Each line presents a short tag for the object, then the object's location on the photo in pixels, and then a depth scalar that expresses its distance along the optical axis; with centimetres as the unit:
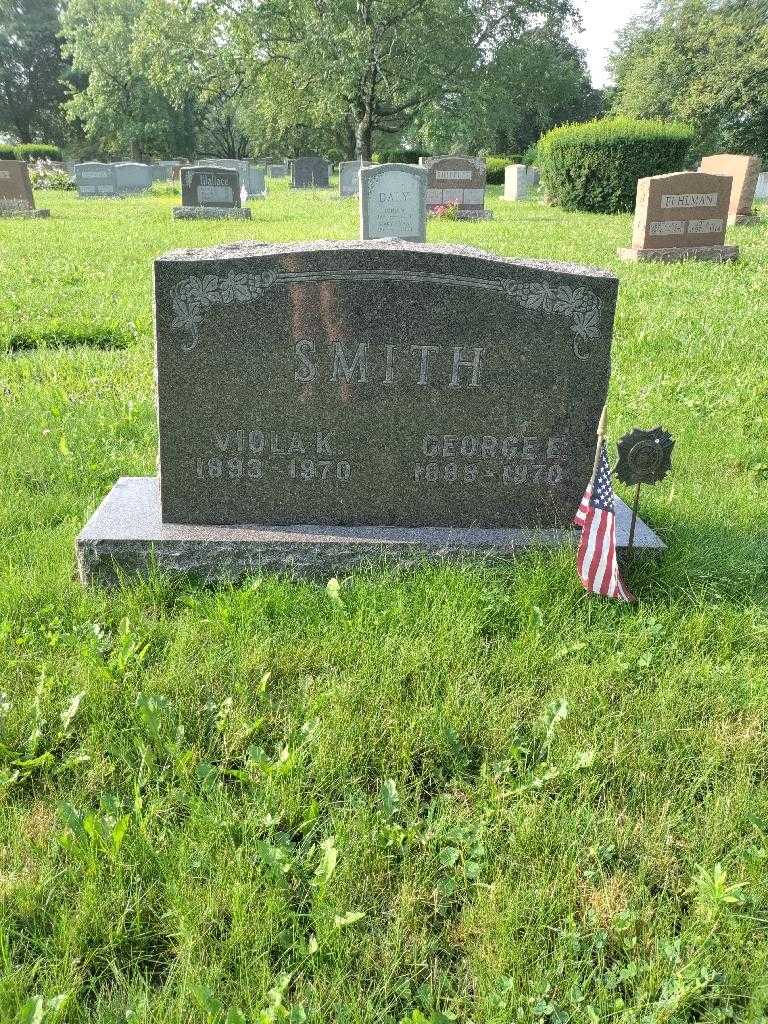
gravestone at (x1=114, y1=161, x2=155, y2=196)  2895
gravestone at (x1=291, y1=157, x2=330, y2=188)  3450
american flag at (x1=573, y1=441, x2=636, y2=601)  293
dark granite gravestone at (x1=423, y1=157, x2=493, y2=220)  1941
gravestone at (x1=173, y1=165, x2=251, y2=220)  1775
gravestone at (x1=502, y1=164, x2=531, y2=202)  2700
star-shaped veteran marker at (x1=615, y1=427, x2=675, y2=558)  292
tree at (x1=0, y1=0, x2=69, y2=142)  5641
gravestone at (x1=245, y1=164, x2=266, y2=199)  3003
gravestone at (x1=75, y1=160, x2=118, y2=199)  2797
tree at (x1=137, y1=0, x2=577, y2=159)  3083
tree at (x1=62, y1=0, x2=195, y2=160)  4584
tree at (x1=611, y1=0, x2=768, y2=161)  3275
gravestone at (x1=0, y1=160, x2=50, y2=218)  1825
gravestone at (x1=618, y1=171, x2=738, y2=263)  1152
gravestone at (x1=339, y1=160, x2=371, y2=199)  2744
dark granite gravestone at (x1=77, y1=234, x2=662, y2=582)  301
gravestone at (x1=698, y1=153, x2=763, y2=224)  1617
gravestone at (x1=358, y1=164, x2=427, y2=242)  1251
